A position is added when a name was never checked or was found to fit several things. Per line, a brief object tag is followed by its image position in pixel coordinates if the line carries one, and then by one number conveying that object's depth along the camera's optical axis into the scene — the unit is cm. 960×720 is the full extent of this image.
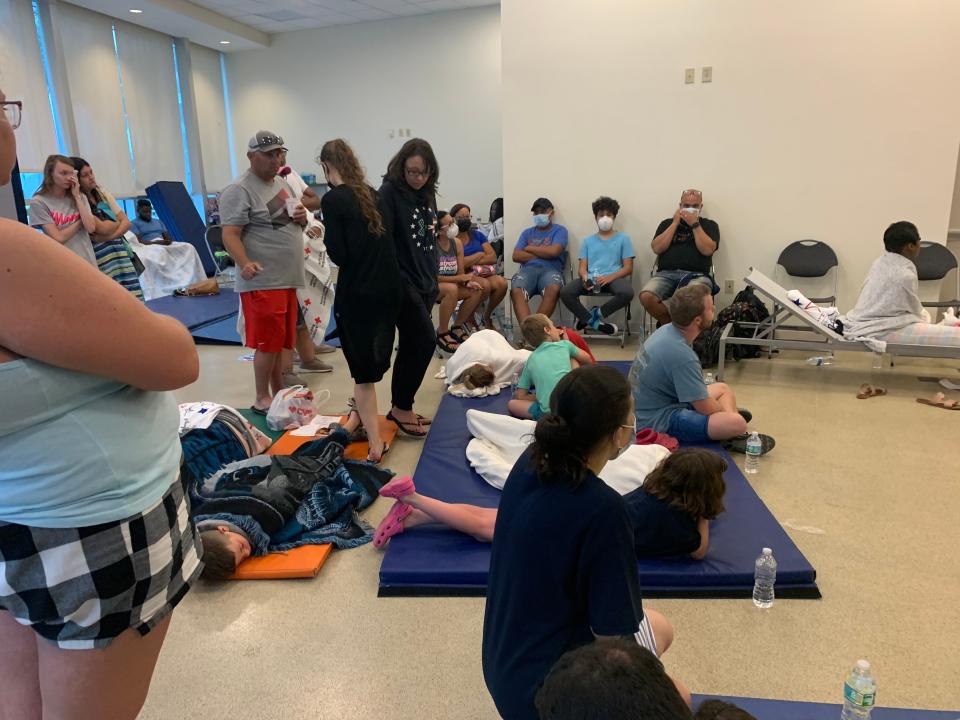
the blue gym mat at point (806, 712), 169
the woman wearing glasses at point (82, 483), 82
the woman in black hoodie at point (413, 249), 339
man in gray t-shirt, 367
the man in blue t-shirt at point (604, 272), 579
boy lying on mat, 254
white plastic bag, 384
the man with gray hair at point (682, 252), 553
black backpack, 513
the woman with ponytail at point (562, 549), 128
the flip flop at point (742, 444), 347
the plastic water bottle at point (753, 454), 327
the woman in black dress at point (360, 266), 309
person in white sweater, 425
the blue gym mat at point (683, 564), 236
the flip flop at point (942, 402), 414
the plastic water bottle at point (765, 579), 229
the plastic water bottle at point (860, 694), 162
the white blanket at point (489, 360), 442
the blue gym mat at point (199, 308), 657
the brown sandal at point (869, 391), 439
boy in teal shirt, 346
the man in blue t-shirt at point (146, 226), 835
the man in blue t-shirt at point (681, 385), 320
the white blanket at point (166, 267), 765
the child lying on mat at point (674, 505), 229
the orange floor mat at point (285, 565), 250
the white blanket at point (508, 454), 276
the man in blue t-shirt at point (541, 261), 593
